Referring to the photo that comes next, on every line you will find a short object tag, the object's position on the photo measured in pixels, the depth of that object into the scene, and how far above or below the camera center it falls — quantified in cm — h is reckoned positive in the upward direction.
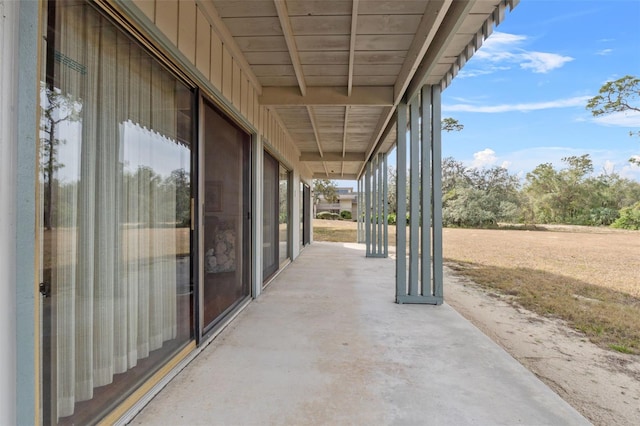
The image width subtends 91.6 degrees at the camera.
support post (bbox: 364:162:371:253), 906 +42
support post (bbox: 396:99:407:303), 420 +22
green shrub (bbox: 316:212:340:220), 3481 -5
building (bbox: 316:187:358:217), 3972 +138
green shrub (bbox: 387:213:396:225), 2283 -25
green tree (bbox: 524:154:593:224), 2641 +205
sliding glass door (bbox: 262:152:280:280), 499 -5
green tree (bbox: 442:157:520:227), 2541 +137
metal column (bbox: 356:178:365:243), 1240 +22
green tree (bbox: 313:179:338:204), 2530 +217
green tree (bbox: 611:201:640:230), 2164 -17
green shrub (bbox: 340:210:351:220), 3509 +7
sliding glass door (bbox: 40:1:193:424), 128 +0
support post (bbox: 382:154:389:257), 791 +70
